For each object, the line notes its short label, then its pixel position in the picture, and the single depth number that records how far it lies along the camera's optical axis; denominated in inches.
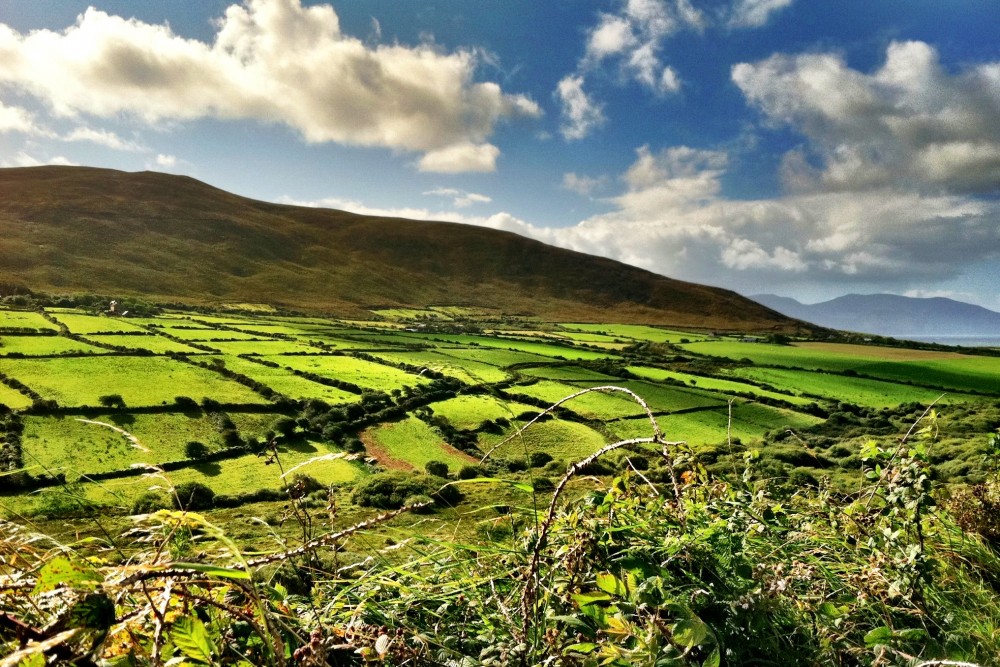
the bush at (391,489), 1203.2
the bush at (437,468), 1518.2
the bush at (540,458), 1438.2
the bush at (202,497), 1226.0
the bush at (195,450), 1557.6
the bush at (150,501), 956.0
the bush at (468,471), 1410.8
